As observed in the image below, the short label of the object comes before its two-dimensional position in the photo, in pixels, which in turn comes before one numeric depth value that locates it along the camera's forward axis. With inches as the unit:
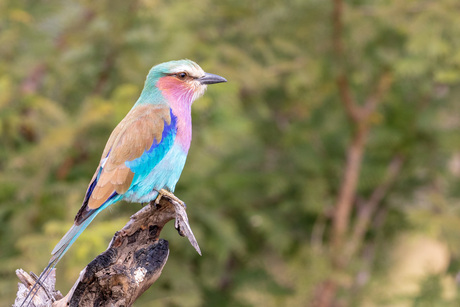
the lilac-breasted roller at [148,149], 294.8
